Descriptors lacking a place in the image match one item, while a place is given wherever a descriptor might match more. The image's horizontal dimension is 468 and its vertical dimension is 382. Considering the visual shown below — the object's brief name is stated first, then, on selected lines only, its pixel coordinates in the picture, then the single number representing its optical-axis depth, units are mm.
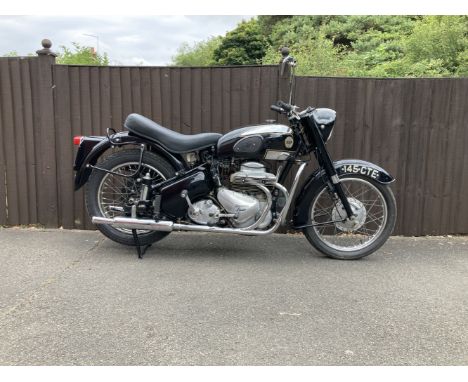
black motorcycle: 4023
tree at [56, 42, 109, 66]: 8961
